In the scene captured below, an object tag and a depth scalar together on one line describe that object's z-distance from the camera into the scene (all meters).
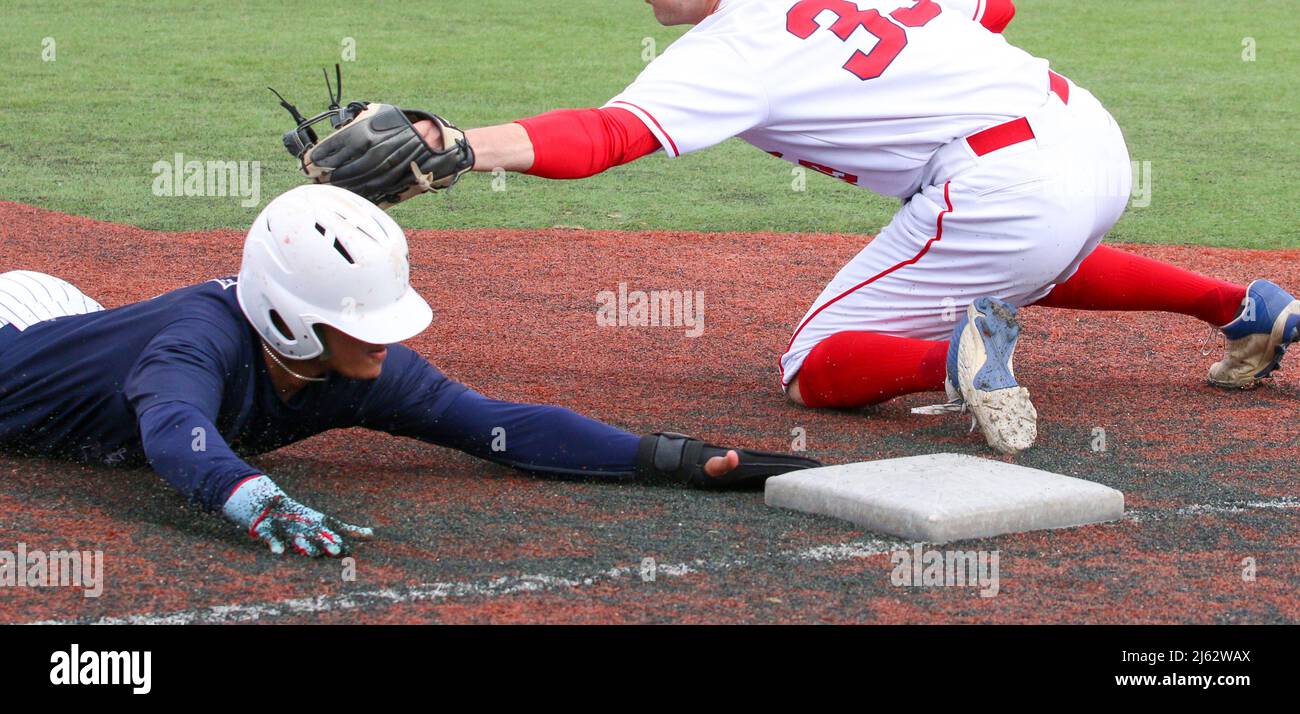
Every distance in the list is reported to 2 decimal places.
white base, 6.84
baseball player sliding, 6.37
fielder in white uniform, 8.00
